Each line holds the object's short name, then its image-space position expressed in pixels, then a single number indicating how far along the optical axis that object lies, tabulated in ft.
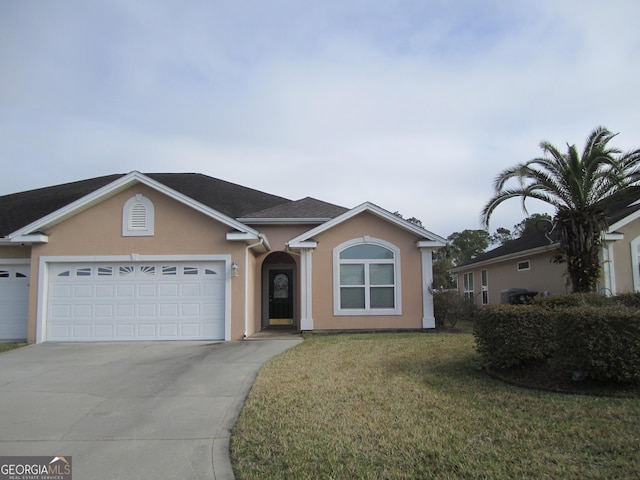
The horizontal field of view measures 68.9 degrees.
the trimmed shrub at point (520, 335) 25.32
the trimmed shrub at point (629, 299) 29.30
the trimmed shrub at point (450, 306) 50.47
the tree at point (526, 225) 131.41
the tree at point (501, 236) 190.73
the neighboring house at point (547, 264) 48.57
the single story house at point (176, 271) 44.34
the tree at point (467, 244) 167.53
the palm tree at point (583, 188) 41.70
